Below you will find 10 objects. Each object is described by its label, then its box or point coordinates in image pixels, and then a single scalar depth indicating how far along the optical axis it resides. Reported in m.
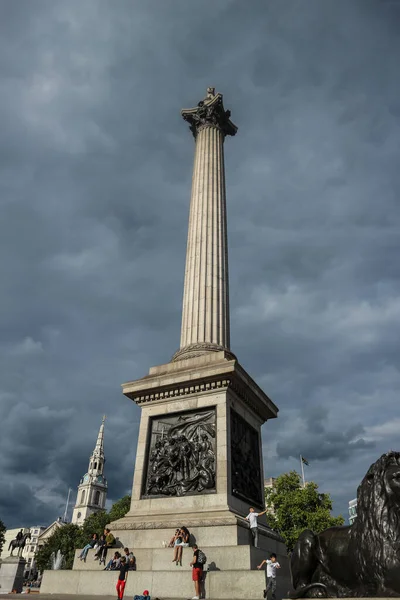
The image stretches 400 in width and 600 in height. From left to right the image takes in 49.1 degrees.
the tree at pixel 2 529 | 82.25
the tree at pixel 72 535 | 65.50
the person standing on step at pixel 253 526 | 12.35
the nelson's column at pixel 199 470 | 11.00
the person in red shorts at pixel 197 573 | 9.92
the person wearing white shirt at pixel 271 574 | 9.74
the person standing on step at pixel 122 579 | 10.20
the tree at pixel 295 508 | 42.38
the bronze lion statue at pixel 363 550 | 5.82
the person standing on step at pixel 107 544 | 12.64
